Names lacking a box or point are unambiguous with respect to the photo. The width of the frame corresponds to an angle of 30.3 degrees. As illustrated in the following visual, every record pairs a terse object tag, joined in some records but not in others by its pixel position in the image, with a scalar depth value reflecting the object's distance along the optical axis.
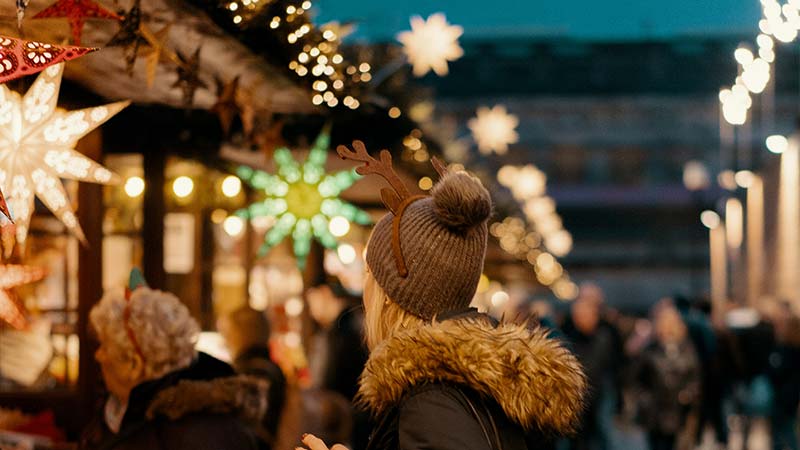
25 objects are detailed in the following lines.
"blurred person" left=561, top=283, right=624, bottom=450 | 15.74
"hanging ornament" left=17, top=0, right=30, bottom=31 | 4.35
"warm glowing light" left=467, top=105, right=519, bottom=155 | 15.86
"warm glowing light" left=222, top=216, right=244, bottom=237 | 12.08
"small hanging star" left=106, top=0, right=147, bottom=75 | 5.60
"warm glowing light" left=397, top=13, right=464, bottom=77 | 10.24
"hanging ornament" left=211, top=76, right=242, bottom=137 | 7.36
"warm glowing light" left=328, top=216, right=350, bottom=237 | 9.22
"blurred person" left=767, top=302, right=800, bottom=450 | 16.23
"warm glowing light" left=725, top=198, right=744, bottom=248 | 44.09
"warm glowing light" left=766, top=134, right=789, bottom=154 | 23.80
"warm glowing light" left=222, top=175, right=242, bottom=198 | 11.34
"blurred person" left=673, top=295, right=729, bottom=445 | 15.12
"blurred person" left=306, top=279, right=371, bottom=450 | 10.64
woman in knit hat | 3.57
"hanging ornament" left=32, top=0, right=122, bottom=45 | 4.94
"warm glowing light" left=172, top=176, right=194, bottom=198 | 10.05
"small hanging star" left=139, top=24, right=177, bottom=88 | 5.70
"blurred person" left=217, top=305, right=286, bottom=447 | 8.52
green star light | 8.89
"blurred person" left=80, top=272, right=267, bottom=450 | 5.32
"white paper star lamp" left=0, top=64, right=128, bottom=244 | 4.93
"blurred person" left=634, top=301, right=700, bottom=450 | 14.73
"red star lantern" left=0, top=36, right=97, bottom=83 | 4.07
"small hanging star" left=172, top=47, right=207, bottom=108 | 6.54
